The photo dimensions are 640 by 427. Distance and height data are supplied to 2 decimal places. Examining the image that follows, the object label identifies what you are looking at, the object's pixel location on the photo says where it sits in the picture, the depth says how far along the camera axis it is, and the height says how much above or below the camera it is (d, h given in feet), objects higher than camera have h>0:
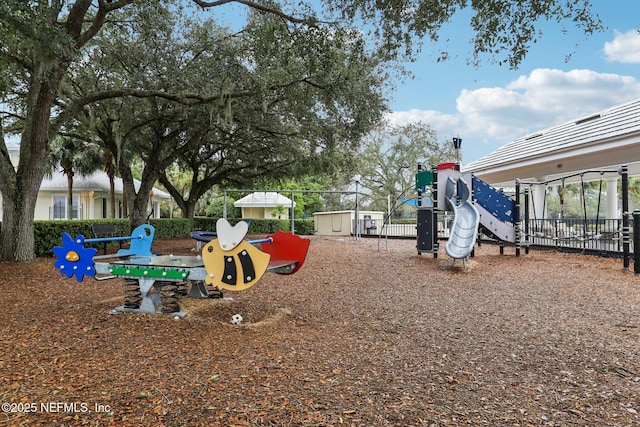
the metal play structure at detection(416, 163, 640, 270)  36.88 +0.27
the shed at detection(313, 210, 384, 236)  76.02 -1.45
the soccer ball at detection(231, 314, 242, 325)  15.81 -3.88
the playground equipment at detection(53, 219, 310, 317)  14.75 -1.91
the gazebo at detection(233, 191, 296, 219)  99.19 +2.53
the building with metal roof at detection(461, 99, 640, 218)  36.17 +6.12
